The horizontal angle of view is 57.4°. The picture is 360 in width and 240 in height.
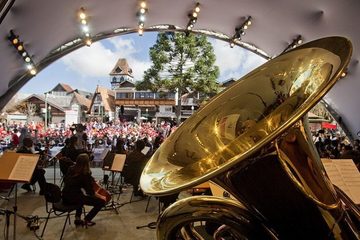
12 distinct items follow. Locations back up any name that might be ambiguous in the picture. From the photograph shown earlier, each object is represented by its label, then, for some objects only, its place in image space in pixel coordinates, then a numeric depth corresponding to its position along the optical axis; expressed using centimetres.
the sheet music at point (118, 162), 616
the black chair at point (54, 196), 409
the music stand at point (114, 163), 603
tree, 1973
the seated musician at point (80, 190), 429
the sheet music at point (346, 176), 251
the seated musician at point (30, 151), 645
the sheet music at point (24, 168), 342
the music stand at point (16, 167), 340
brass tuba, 119
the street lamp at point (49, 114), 3819
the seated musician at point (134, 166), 598
